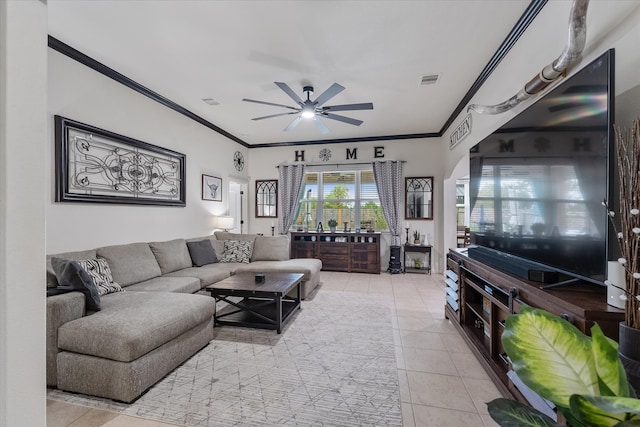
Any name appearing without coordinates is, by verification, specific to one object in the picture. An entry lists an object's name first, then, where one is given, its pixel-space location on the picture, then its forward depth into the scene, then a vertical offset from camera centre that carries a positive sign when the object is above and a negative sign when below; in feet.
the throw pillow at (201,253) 13.29 -2.00
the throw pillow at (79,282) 6.61 -1.69
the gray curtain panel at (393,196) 19.08 +1.17
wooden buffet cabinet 18.47 -2.56
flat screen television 4.16 +0.68
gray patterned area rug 5.40 -4.01
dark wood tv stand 3.76 -1.92
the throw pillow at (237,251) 14.69 -2.10
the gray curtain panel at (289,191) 20.58 +1.68
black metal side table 18.43 -3.00
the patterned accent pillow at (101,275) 8.23 -1.92
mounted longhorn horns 5.02 +3.18
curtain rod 19.80 +3.64
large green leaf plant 1.83 -1.18
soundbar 5.18 -1.19
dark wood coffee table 8.99 -3.40
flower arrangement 3.04 -0.26
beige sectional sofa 5.71 -2.74
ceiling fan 9.69 +4.30
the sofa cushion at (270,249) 15.29 -2.05
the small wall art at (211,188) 16.12 +1.56
